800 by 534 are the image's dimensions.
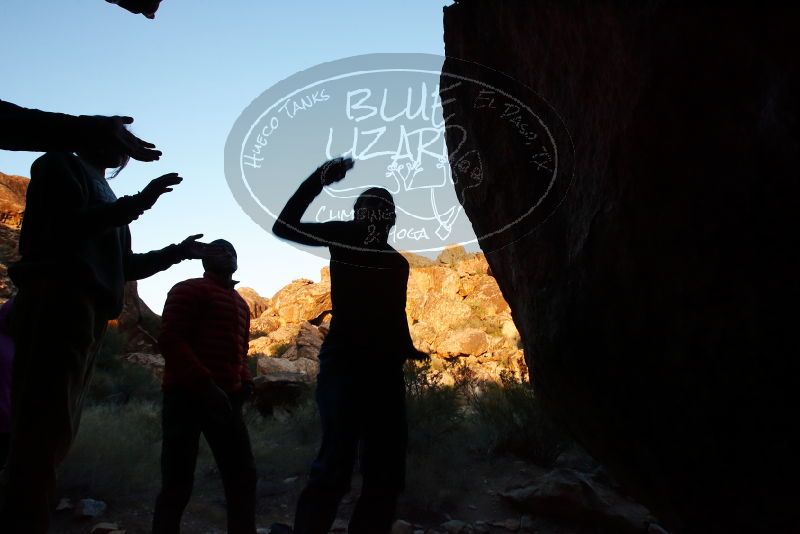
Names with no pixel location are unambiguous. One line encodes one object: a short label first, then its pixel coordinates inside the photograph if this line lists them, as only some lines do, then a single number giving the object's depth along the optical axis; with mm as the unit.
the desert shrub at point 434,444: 5207
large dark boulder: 1513
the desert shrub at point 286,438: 6402
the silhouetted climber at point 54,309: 1929
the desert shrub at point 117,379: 10711
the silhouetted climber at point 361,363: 2527
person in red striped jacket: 3180
